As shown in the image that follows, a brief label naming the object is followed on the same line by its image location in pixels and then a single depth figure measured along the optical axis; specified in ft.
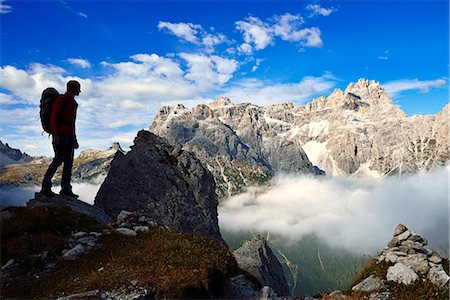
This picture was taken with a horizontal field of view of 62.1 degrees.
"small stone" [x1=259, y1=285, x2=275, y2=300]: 47.91
